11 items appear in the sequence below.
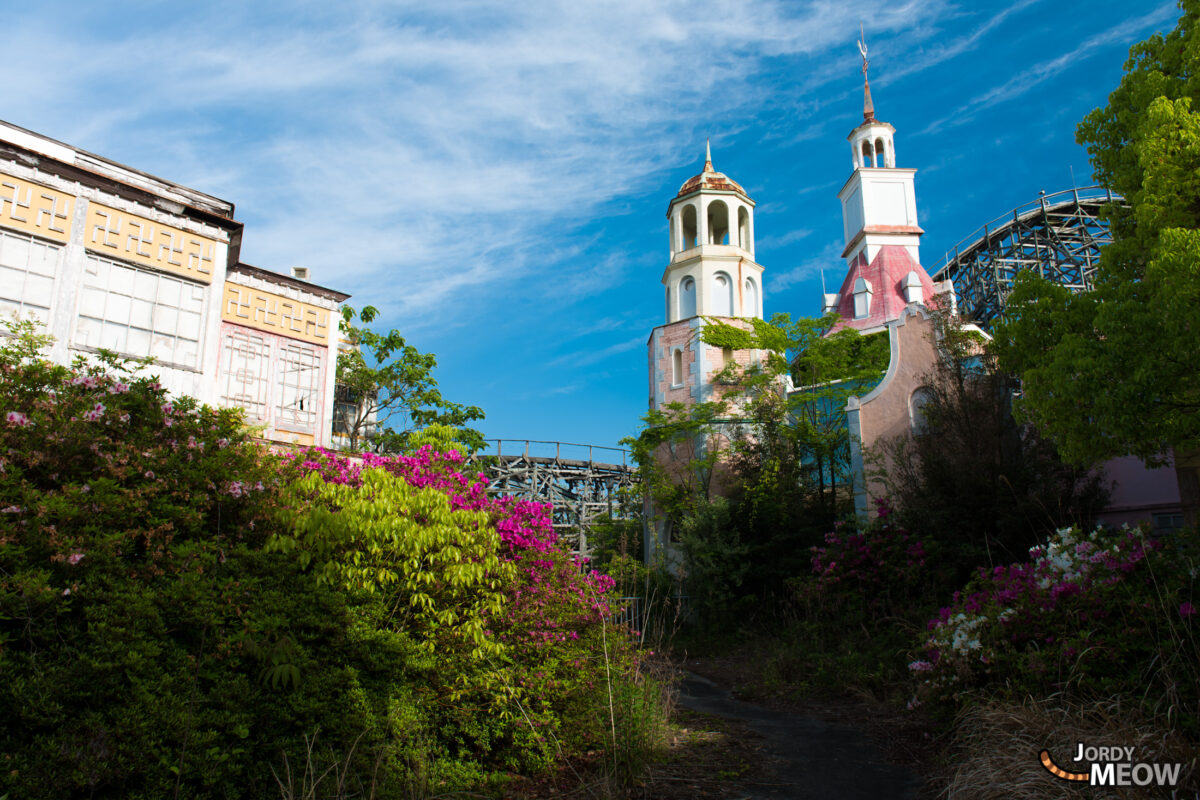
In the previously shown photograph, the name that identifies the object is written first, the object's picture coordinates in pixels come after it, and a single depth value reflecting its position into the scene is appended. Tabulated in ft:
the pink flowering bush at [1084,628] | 18.80
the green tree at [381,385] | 67.97
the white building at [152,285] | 36.70
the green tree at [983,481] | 41.34
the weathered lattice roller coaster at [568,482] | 131.95
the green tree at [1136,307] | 26.22
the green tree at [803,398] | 61.82
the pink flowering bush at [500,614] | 20.08
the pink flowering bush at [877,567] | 42.60
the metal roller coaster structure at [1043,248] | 103.50
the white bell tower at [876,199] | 110.63
